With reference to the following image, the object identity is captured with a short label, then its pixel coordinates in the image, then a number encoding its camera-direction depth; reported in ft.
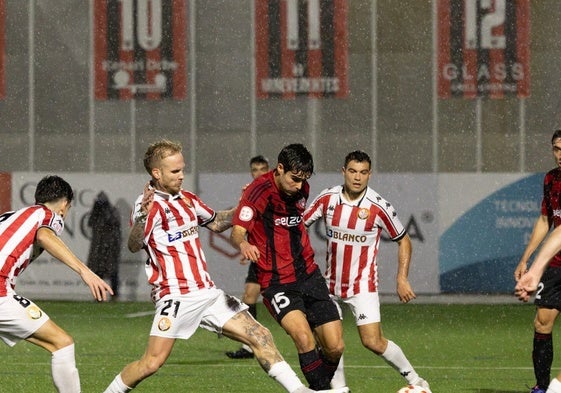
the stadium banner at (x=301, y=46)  141.49
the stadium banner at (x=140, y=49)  142.82
